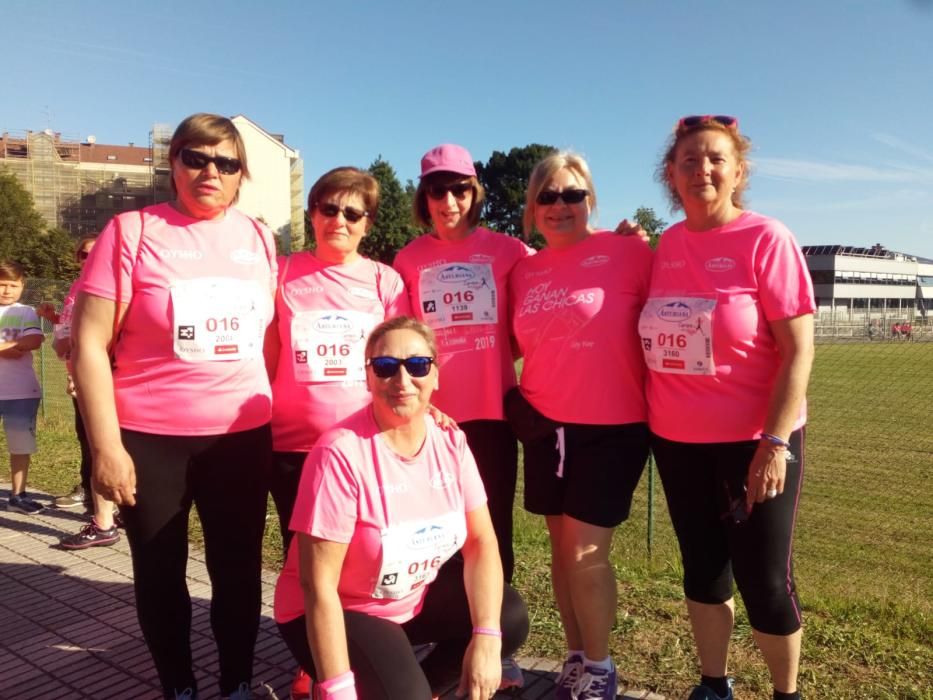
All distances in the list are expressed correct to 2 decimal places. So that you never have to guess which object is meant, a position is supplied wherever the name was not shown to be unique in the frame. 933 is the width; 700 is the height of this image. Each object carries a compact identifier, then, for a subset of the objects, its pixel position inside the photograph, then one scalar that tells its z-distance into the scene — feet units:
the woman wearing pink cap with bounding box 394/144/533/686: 9.98
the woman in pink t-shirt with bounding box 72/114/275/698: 8.01
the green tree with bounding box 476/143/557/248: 214.48
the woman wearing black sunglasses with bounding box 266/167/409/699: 9.35
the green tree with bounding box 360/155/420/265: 155.53
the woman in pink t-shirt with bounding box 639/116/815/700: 7.93
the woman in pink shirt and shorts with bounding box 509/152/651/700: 9.06
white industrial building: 220.23
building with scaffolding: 208.44
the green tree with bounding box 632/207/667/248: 181.35
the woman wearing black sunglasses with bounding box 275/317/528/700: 7.09
